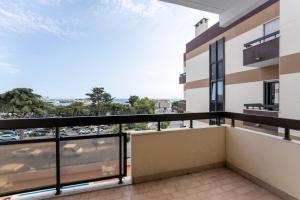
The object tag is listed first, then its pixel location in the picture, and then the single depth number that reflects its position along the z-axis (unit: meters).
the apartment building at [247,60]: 4.38
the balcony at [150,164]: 1.77
